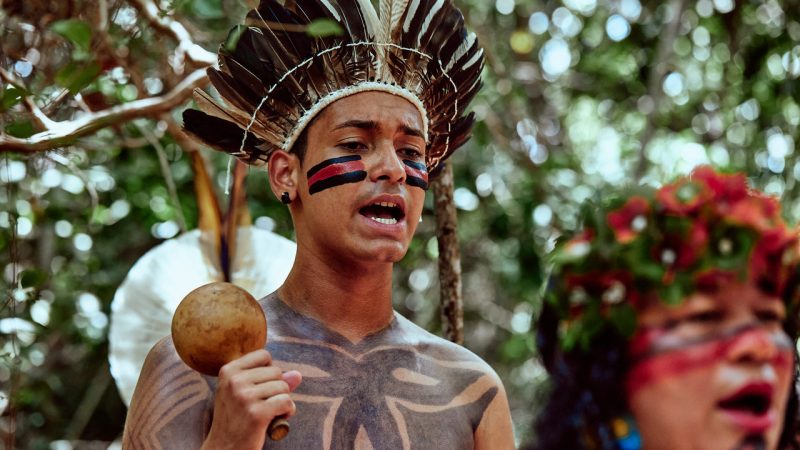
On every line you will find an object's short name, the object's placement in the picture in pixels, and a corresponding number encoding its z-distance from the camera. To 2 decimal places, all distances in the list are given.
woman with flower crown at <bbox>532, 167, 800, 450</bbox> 1.63
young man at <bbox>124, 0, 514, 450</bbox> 2.90
